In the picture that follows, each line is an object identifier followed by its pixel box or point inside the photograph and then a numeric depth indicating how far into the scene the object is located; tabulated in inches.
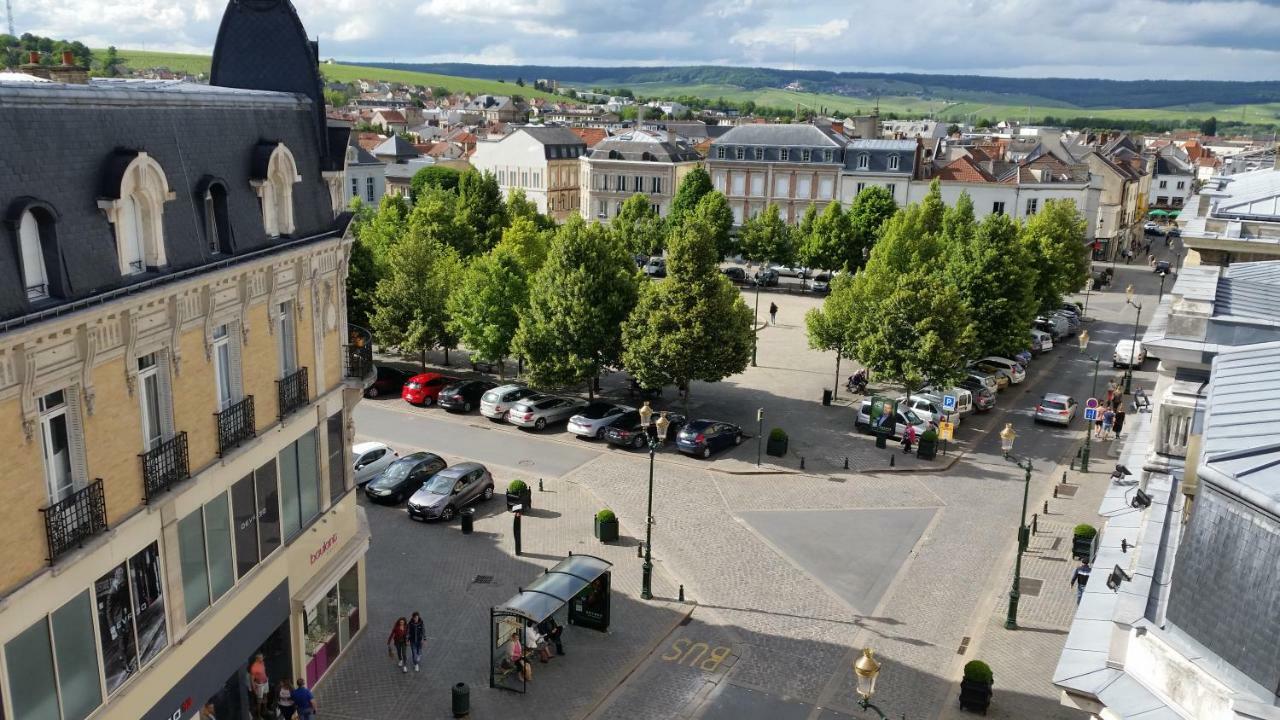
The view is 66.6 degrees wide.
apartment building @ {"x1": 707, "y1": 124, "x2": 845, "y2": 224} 3137.3
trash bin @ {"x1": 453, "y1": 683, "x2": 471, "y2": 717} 768.3
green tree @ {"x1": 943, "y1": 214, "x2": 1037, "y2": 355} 1739.7
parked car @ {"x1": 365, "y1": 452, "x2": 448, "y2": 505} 1199.6
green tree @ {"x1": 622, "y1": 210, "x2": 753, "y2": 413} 1441.9
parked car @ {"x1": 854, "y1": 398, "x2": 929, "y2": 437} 1469.0
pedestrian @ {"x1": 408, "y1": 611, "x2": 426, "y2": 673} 827.4
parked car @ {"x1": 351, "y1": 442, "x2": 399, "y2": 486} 1246.9
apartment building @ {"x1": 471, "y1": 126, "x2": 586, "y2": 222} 3538.4
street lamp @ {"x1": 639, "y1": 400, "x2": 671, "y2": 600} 979.1
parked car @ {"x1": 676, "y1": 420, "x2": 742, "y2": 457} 1386.6
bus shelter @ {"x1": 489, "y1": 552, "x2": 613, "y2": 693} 824.9
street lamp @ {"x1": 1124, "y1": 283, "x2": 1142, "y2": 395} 1769.2
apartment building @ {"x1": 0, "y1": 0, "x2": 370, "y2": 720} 500.7
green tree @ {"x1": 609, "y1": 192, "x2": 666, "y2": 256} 2874.0
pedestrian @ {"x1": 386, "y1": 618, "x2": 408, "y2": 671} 836.6
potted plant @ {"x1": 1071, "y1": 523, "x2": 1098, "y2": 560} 1082.7
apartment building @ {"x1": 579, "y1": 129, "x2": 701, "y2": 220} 3388.3
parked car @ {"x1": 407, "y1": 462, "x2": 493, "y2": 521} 1144.2
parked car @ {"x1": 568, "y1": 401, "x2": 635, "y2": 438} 1448.1
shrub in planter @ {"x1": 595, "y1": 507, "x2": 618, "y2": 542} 1107.3
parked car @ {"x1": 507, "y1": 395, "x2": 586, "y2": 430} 1483.8
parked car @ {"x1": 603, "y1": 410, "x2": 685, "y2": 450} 1414.9
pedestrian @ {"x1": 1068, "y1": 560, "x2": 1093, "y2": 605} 986.0
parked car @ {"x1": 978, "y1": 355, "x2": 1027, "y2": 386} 1808.6
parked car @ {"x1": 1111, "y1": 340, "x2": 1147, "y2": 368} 1903.3
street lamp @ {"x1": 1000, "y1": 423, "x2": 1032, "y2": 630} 927.0
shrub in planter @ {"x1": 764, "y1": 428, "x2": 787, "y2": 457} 1400.1
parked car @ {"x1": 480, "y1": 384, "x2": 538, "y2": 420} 1514.5
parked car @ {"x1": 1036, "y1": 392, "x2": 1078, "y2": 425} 1562.5
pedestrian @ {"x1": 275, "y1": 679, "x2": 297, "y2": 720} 743.7
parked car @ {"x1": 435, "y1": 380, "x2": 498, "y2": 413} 1558.8
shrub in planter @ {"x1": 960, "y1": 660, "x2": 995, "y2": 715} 794.8
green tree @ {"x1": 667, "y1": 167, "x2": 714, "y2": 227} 3102.9
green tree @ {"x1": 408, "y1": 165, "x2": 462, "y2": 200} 3061.0
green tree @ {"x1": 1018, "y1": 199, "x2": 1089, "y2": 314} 2111.2
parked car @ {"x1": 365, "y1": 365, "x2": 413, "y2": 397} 1670.8
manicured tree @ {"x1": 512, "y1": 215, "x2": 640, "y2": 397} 1496.1
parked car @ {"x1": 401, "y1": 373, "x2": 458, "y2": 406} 1596.9
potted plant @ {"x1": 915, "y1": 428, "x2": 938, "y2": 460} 1395.2
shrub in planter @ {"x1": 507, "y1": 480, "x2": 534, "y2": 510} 1153.9
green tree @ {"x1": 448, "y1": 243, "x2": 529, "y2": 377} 1593.3
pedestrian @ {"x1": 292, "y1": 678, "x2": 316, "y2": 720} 744.3
